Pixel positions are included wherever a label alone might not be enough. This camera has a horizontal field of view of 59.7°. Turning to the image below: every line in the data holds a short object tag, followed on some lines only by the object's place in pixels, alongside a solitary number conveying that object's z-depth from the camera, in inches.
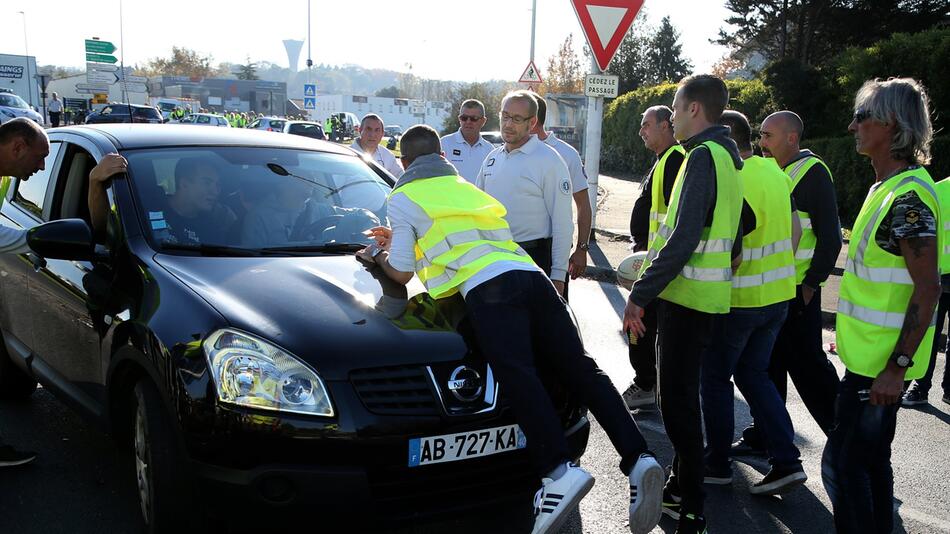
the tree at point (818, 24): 891.0
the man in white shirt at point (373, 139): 326.3
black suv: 109.8
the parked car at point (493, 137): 966.9
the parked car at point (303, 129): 1096.3
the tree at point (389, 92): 6062.0
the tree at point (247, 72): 4960.6
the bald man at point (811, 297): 175.8
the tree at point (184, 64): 5000.0
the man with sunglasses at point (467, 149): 290.4
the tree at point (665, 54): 2094.0
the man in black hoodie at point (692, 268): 128.1
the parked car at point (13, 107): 1264.1
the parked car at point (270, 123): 1330.0
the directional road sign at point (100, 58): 1228.0
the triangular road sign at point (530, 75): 663.8
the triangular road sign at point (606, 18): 357.1
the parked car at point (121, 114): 1247.5
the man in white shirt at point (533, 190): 195.0
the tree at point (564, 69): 2308.1
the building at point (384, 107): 4014.0
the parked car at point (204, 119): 1420.4
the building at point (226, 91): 4165.8
